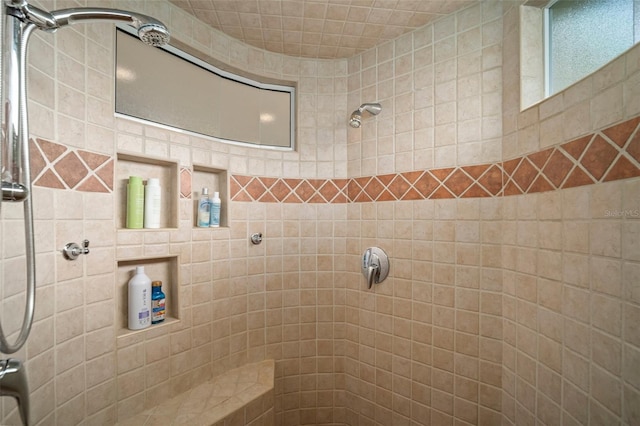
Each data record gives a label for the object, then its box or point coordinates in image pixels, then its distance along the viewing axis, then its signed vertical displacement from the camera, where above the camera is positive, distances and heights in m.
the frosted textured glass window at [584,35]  0.92 +0.63
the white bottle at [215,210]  1.56 +0.02
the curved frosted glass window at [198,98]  1.33 +0.63
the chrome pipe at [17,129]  0.71 +0.21
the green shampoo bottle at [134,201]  1.28 +0.05
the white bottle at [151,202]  1.33 +0.05
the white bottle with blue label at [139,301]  1.28 -0.39
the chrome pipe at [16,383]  0.68 -0.41
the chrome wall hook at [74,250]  1.03 -0.13
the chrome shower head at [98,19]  0.78 +0.54
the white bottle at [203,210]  1.53 +0.02
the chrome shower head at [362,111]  1.64 +0.58
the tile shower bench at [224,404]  1.25 -0.89
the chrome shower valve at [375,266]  1.64 -0.30
